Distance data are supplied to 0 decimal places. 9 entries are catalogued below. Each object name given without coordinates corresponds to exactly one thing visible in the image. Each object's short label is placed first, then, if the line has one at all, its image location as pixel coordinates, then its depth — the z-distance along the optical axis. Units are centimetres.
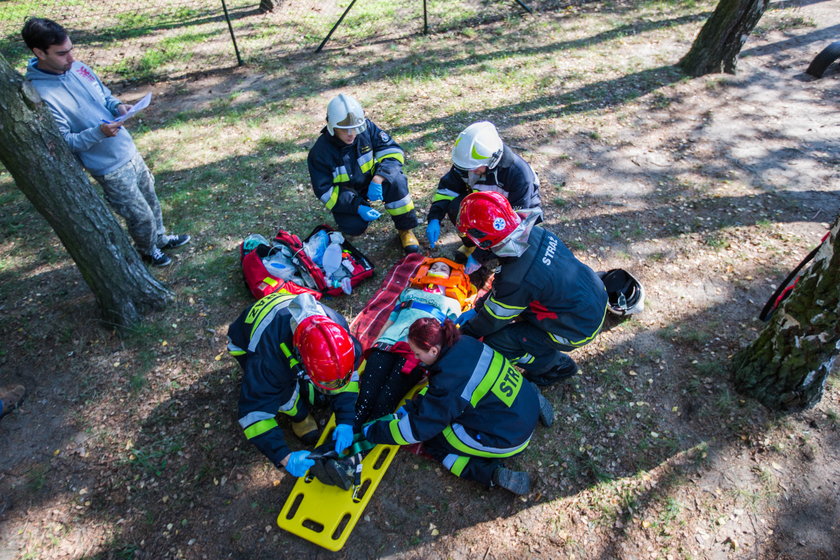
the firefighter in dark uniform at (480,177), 416
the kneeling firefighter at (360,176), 471
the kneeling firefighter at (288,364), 292
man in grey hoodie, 382
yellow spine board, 314
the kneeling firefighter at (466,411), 302
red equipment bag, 461
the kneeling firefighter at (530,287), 328
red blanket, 435
